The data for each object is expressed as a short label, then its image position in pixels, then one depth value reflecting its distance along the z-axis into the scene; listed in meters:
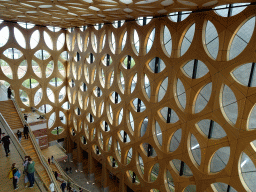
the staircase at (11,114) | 19.83
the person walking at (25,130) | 18.22
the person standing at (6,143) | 12.36
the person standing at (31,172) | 10.09
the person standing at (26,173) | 10.39
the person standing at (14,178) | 9.92
